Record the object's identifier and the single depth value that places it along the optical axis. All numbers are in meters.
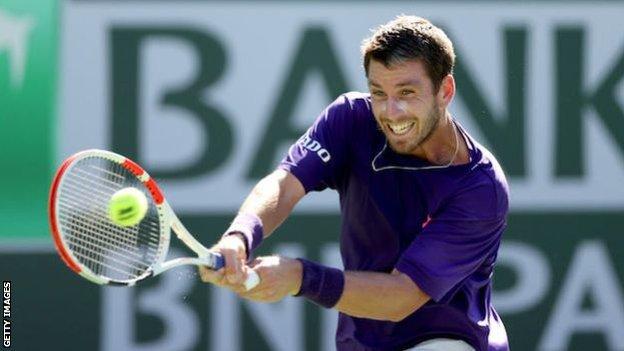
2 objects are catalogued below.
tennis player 8.18
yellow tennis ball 7.47
